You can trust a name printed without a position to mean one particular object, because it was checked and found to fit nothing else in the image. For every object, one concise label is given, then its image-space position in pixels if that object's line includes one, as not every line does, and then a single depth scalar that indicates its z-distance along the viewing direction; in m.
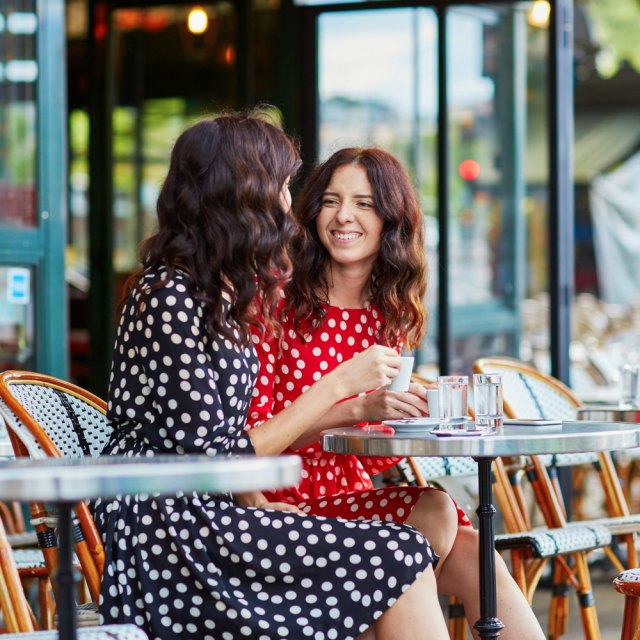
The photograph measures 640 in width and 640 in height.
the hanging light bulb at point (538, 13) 10.06
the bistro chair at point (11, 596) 3.95
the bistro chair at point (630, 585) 4.92
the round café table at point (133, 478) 2.82
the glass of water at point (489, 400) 4.72
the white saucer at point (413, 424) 4.67
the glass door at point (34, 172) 8.35
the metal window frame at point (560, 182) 9.09
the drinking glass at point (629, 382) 7.14
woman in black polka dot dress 4.14
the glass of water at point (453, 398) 4.71
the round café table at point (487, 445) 4.13
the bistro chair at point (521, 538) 6.09
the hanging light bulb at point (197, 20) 11.72
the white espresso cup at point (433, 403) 4.92
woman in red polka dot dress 4.98
